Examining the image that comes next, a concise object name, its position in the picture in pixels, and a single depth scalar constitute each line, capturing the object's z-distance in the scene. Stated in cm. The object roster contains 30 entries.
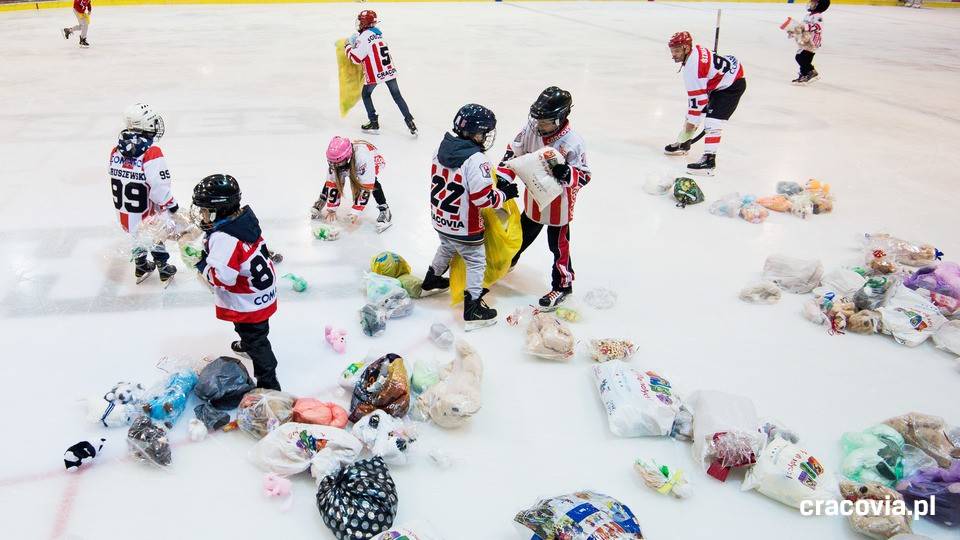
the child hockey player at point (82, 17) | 1314
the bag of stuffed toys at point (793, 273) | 465
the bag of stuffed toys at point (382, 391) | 321
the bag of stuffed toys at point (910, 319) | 407
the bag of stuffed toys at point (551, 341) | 376
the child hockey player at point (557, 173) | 389
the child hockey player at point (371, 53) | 729
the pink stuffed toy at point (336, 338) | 383
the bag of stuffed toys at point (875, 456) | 291
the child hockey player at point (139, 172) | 406
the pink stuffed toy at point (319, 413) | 313
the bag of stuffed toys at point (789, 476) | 281
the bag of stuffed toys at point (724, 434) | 294
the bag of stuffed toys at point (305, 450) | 288
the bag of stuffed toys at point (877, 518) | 264
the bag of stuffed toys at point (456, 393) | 318
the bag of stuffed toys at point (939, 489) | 272
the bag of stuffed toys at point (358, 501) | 254
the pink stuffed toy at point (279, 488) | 282
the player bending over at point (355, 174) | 505
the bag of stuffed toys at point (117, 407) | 317
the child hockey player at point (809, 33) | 1120
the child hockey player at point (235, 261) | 297
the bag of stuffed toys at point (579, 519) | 241
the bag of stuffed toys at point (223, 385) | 327
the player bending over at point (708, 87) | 670
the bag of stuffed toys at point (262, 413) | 310
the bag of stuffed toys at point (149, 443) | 295
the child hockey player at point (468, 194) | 371
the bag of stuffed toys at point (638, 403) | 318
